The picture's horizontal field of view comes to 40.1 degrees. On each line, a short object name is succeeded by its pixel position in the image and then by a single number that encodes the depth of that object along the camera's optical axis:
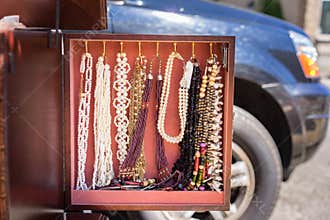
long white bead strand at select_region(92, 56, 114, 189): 1.34
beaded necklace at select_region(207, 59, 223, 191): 1.31
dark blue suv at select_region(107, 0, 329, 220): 2.06
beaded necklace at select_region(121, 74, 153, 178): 1.35
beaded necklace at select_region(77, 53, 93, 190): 1.32
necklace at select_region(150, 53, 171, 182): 1.37
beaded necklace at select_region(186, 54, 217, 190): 1.32
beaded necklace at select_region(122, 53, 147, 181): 1.34
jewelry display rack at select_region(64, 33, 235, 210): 1.25
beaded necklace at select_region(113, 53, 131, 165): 1.34
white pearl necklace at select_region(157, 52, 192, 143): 1.34
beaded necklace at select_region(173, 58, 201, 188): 1.34
